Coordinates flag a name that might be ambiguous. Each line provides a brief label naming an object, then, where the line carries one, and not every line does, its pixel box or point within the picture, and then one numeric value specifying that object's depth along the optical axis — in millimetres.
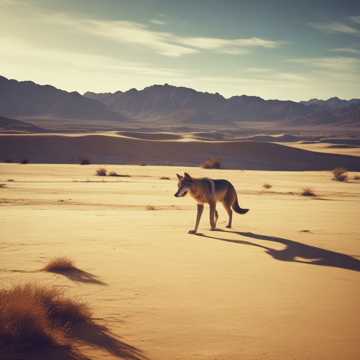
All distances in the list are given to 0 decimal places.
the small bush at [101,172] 30981
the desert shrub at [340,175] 32175
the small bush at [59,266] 7430
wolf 11774
